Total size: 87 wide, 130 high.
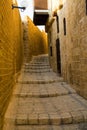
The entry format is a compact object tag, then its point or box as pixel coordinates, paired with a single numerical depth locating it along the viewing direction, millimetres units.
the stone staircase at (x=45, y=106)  4625
